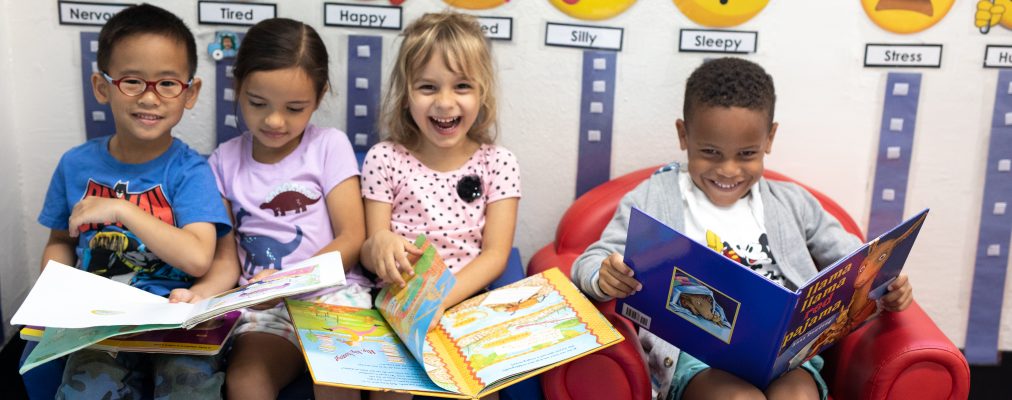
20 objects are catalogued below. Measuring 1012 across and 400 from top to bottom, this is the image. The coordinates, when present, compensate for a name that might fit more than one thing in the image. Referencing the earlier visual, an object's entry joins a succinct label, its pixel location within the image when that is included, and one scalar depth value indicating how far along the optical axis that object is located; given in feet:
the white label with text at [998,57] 7.68
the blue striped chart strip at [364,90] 7.57
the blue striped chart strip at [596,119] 7.66
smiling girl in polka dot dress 6.61
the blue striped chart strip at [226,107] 7.56
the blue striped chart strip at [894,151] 7.73
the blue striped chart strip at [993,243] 7.90
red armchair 5.65
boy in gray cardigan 6.17
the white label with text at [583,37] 7.55
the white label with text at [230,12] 7.44
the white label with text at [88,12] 7.40
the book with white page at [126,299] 5.12
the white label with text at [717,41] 7.57
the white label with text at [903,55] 7.62
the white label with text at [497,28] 7.53
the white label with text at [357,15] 7.50
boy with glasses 6.08
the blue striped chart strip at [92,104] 7.48
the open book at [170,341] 5.42
